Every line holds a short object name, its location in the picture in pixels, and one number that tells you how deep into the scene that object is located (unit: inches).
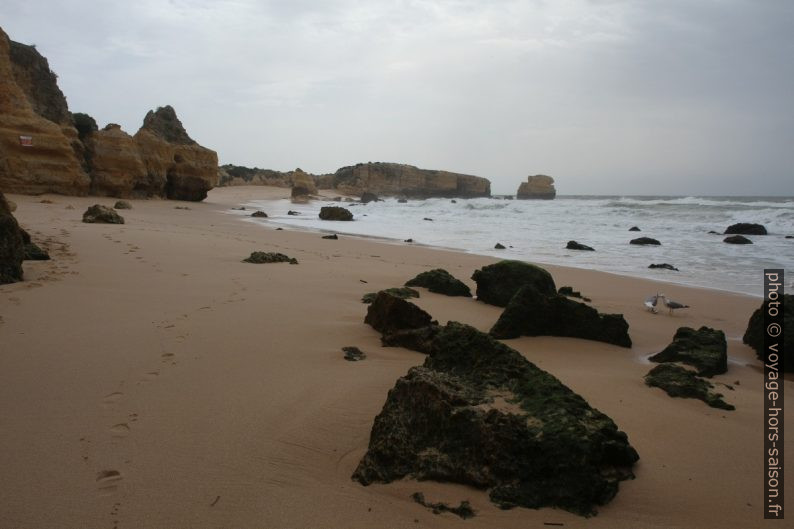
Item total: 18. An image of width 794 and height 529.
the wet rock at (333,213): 908.0
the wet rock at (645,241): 596.4
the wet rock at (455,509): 75.7
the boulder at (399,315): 166.2
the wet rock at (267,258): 315.3
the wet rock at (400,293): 227.6
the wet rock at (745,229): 711.1
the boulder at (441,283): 261.0
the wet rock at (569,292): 272.8
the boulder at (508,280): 237.5
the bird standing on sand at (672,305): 231.6
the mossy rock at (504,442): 80.0
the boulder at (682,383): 128.2
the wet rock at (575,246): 546.0
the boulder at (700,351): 153.6
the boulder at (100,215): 472.3
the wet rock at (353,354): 145.7
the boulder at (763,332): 161.8
